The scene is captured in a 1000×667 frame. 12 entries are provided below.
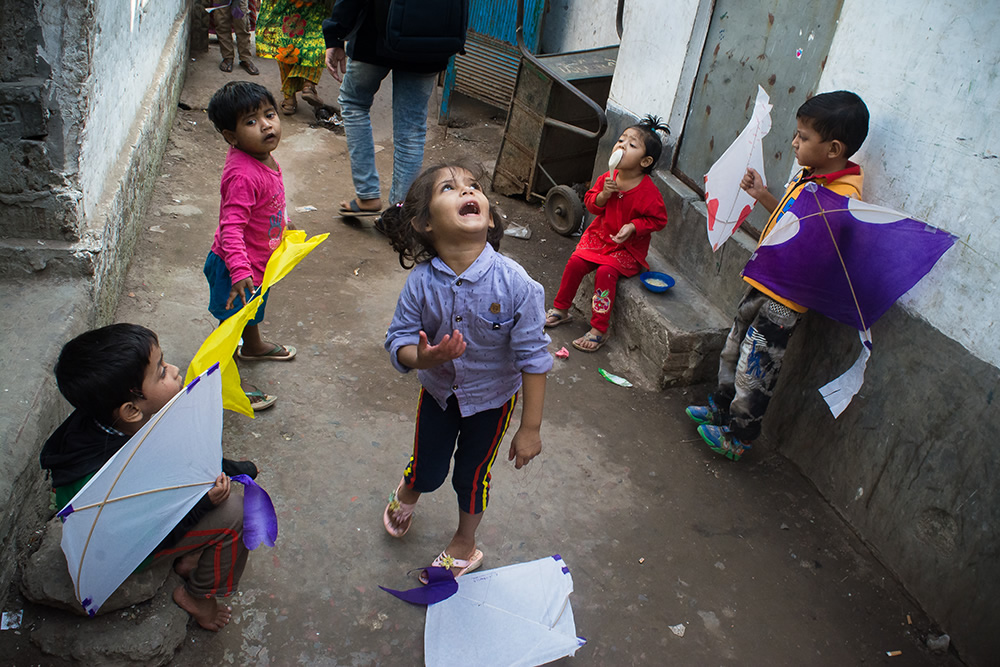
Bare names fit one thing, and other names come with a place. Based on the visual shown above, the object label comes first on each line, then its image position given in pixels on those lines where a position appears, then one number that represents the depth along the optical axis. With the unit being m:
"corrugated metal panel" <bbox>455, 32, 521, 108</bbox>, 7.47
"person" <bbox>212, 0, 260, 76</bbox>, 7.09
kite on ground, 2.18
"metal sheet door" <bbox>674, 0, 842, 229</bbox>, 3.20
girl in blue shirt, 1.95
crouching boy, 1.68
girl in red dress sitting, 3.69
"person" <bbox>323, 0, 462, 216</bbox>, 4.07
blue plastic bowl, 3.80
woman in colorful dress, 6.29
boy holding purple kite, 2.65
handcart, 5.11
